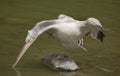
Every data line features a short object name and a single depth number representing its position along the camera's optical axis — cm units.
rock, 949
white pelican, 913
